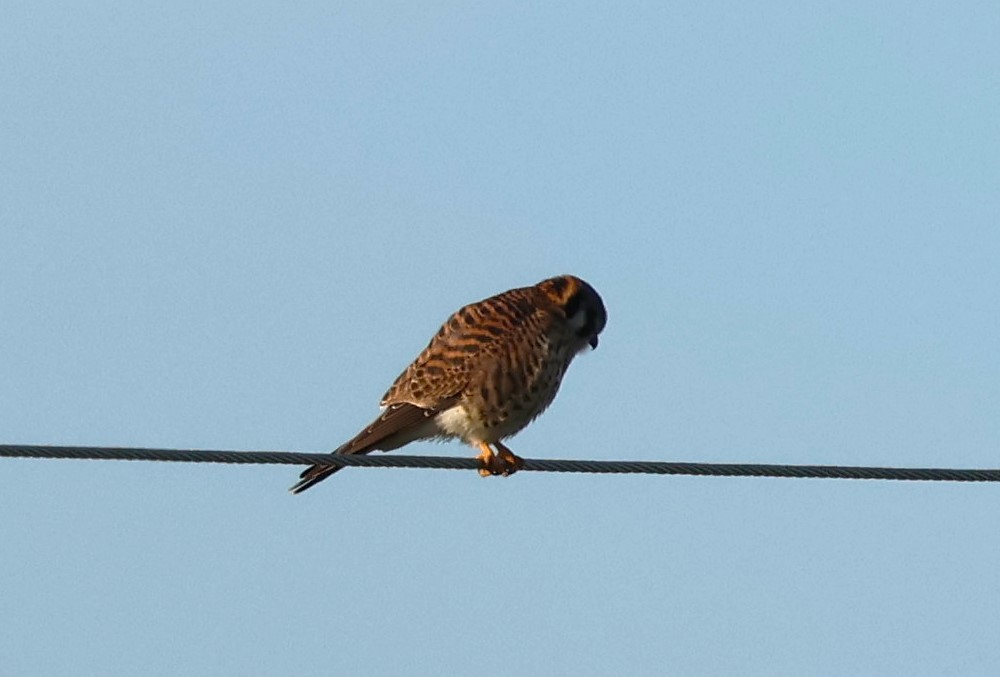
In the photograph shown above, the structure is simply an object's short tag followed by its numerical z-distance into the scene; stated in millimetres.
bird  17906
